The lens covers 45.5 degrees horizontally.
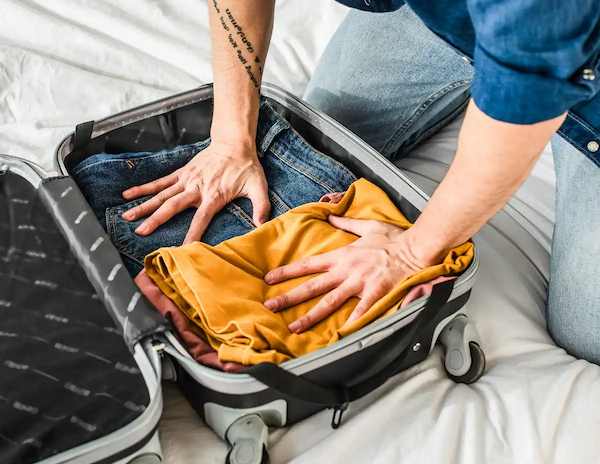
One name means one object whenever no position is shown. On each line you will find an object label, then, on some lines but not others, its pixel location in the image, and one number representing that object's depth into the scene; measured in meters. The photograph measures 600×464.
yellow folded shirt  0.77
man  0.66
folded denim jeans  0.96
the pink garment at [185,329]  0.77
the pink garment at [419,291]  0.81
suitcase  0.71
